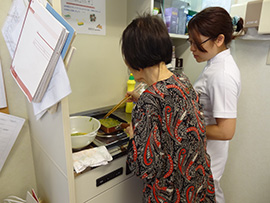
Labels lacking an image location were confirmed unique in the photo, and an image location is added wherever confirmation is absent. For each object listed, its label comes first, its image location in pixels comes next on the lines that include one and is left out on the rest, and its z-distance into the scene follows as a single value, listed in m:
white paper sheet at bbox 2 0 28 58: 0.72
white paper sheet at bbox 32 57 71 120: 0.60
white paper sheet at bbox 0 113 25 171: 1.03
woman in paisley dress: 0.71
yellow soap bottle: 1.43
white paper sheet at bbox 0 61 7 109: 0.98
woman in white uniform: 0.91
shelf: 1.27
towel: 0.81
